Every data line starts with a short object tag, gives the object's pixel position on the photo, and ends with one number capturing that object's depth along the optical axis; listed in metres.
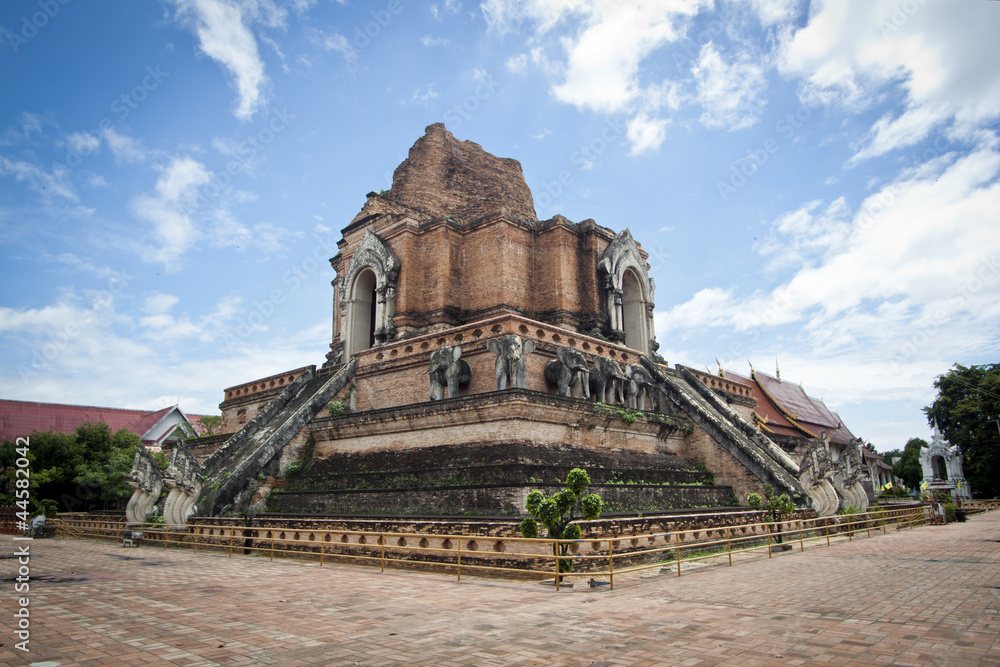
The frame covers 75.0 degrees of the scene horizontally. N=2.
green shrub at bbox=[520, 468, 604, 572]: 8.42
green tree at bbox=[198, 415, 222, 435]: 25.52
